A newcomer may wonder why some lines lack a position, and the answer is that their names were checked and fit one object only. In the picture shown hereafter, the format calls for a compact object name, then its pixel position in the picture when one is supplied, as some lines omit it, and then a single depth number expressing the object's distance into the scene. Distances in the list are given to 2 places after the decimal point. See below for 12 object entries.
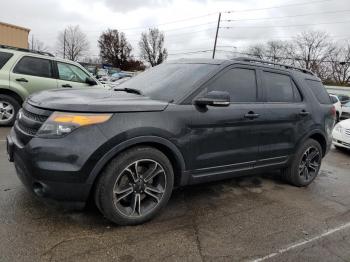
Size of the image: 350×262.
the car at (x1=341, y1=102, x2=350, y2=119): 16.81
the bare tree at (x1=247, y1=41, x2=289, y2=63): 70.01
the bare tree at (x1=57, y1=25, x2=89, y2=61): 77.69
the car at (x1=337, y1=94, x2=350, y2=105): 20.61
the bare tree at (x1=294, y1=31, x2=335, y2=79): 63.22
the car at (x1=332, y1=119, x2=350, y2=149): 8.46
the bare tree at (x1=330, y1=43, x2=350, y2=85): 62.50
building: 17.61
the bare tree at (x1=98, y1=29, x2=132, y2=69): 78.25
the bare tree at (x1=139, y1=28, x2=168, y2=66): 78.00
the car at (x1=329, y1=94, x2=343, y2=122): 16.18
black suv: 3.16
